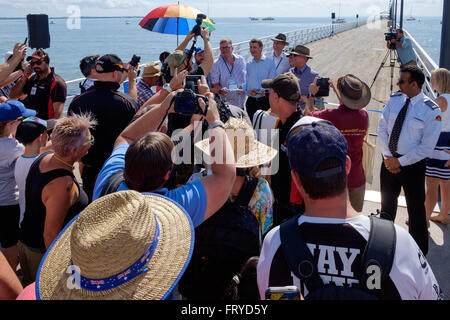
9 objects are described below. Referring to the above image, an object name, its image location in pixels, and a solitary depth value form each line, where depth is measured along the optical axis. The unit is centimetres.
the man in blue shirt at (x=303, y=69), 559
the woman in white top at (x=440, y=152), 394
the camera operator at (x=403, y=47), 1002
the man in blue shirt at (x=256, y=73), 619
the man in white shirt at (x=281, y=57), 702
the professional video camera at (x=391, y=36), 1035
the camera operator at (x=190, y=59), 327
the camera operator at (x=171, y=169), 172
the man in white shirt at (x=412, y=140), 325
